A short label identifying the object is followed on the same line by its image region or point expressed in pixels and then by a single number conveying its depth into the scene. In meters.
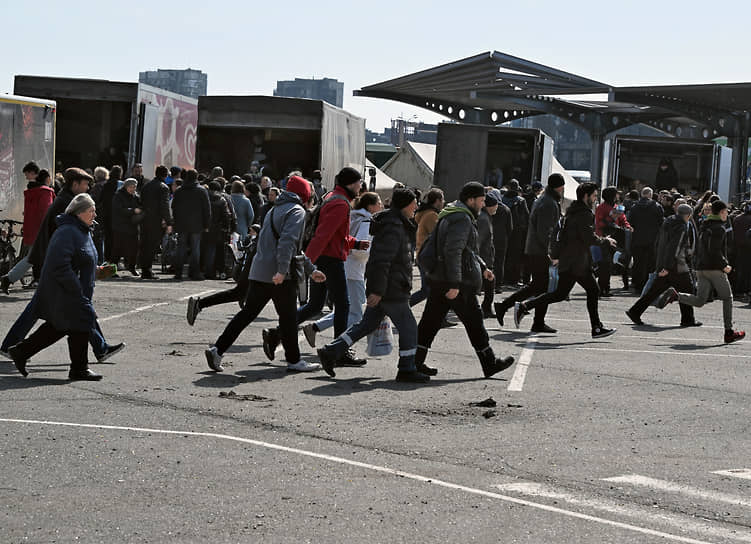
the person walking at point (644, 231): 22.78
